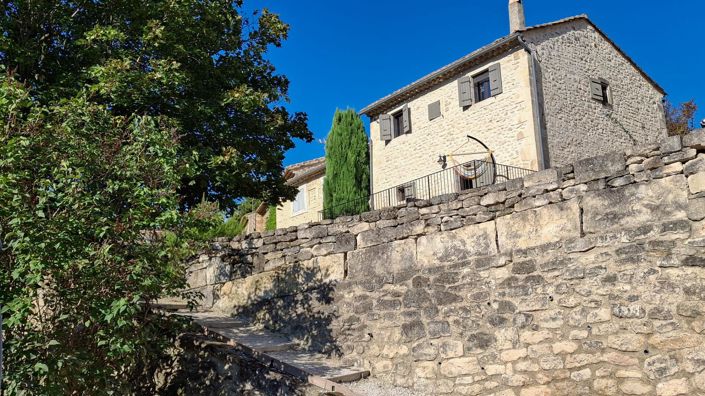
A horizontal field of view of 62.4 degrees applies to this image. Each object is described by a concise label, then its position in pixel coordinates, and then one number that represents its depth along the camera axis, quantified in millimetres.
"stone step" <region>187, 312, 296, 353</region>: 6693
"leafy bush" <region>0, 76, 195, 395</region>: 4715
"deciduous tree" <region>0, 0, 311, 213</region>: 8375
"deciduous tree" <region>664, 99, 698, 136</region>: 20358
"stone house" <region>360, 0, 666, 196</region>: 15203
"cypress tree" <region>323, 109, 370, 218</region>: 19891
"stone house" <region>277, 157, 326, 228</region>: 23922
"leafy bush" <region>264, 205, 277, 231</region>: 26367
